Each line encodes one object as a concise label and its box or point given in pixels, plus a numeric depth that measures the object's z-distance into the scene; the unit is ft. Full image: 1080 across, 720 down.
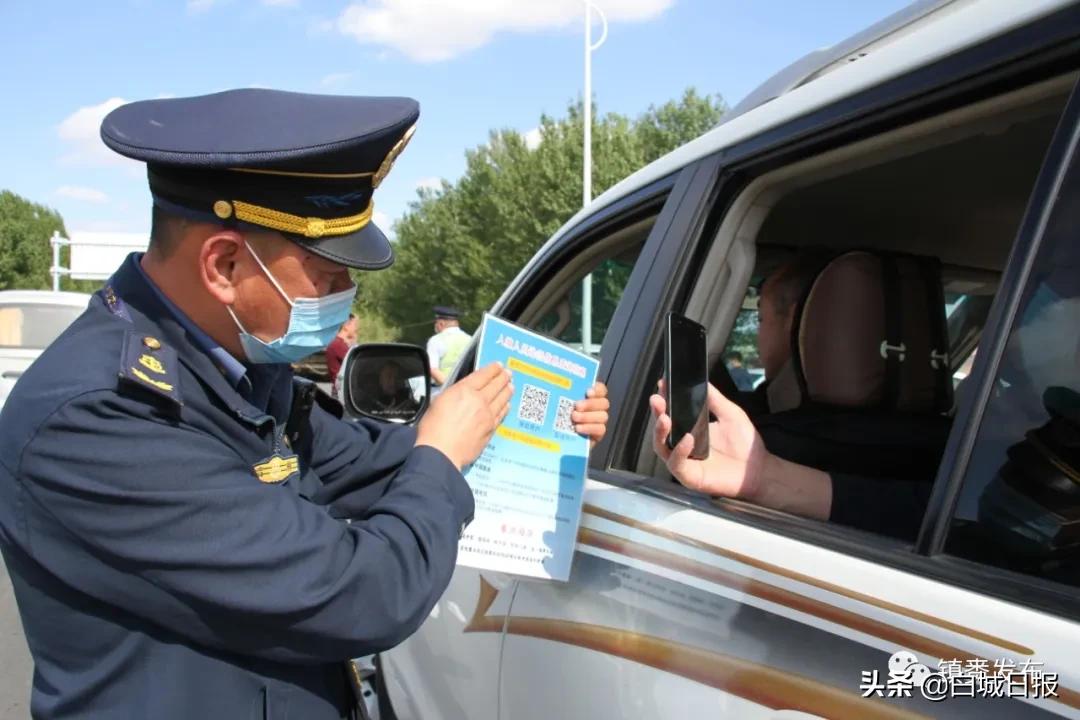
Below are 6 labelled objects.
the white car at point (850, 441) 3.40
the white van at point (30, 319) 32.30
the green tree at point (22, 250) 168.25
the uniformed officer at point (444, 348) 21.45
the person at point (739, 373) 8.70
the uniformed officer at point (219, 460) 3.72
